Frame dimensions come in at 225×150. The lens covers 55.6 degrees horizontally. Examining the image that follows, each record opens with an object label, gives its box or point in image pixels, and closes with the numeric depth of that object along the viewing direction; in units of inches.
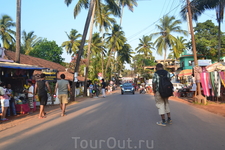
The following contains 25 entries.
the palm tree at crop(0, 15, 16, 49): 1250.4
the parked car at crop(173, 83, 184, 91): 1068.3
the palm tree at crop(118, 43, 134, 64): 2077.8
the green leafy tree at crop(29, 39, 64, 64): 1343.5
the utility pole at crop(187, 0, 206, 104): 531.3
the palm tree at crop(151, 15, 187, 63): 1460.4
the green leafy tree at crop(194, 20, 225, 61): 1359.5
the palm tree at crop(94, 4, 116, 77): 1393.0
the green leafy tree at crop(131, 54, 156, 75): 2298.5
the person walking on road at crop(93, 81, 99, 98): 830.0
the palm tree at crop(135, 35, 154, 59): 2263.8
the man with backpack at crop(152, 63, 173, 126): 248.6
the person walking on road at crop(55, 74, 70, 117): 347.9
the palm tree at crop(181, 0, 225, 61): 749.9
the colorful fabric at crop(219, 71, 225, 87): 501.0
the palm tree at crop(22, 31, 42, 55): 1512.7
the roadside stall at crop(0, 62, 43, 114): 394.6
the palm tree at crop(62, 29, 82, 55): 1835.6
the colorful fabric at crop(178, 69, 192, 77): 995.7
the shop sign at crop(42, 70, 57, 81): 558.6
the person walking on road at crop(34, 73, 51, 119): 335.9
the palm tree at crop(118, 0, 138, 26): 1191.1
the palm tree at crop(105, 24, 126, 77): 1656.0
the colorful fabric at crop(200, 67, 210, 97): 540.1
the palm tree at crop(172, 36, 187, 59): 1464.3
